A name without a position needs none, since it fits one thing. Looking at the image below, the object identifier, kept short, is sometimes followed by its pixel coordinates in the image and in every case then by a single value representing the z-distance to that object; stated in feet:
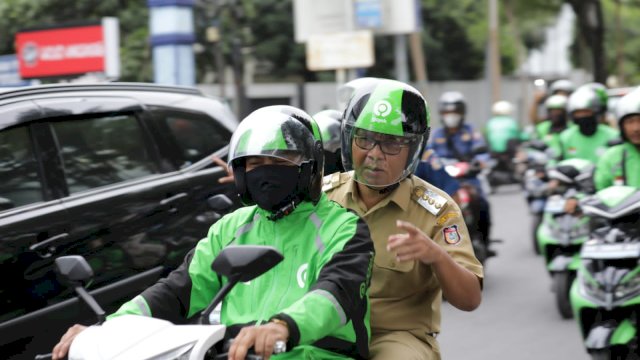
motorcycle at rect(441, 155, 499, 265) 33.27
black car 15.61
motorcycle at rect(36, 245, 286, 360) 8.81
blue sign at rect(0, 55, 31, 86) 55.72
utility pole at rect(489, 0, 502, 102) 109.60
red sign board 50.70
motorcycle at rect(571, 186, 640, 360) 19.74
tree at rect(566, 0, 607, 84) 100.89
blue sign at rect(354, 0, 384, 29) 72.43
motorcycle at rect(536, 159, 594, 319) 28.40
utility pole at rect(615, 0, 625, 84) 143.08
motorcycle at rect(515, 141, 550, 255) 37.76
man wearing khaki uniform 12.17
